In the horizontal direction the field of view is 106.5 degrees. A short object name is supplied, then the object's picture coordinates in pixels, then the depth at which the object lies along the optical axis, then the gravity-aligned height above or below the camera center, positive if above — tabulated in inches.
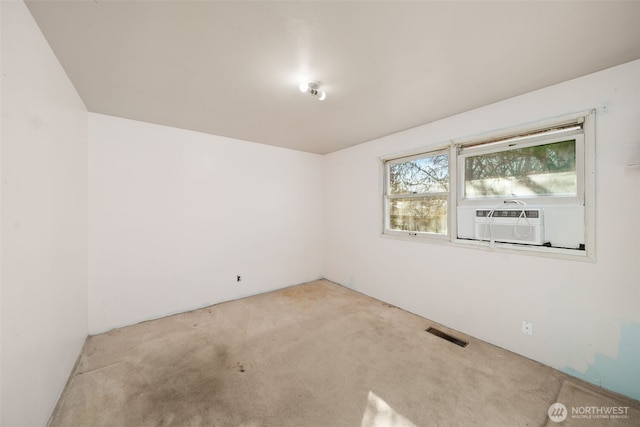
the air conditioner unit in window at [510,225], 81.8 -5.0
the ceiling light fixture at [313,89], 76.5 +40.5
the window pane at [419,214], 113.0 -1.1
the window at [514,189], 75.5 +8.7
